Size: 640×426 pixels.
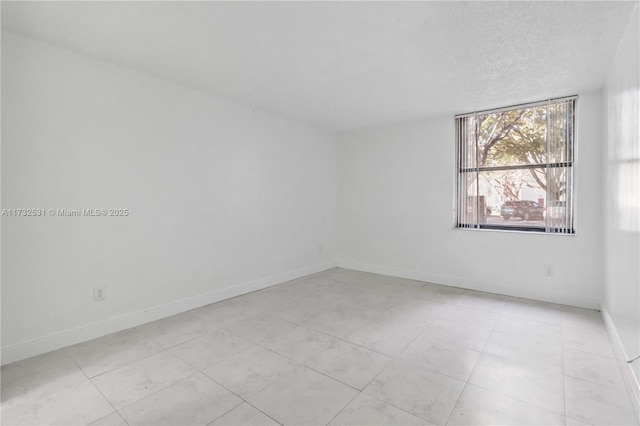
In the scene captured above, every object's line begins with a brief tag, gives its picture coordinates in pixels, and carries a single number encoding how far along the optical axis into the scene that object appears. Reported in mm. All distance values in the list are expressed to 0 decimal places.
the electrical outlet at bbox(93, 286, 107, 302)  2770
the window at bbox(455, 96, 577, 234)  3660
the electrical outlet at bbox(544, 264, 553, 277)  3708
